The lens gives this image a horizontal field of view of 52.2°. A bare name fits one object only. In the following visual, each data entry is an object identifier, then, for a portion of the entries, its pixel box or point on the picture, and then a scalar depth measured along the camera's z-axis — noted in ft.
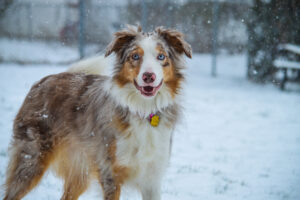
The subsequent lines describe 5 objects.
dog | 8.29
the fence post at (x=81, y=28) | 30.89
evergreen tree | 29.45
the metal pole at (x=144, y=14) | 31.14
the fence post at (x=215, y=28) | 33.65
